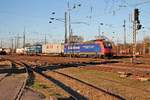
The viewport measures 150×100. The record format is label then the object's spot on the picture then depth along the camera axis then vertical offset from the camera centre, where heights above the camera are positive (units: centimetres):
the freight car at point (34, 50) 10612 +101
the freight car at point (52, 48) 8594 +126
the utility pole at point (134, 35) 3772 +198
